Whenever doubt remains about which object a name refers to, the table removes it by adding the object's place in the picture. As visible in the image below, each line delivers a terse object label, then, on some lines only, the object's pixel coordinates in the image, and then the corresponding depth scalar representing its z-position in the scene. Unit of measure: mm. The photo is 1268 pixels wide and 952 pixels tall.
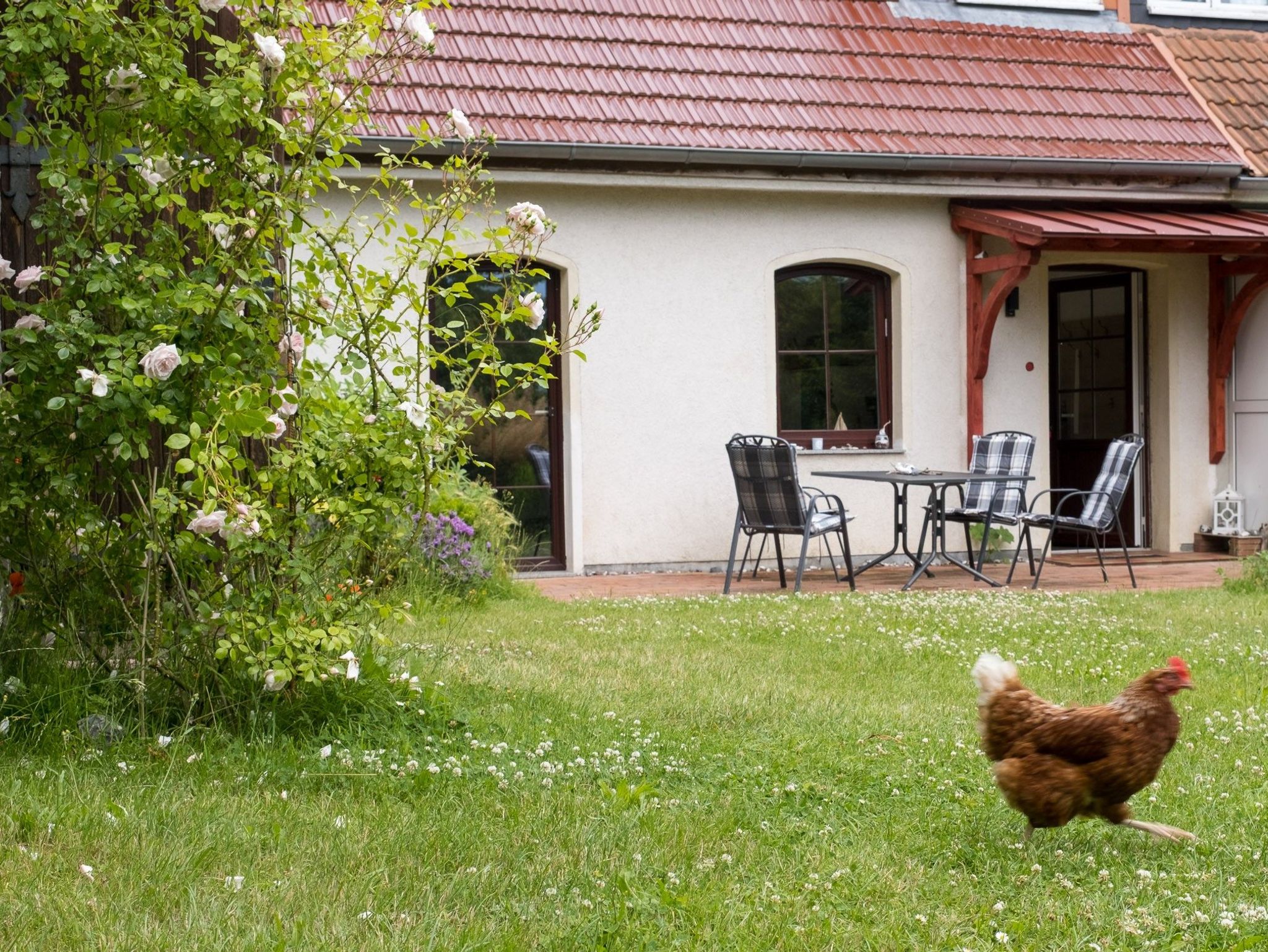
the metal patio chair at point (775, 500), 9273
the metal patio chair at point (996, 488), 10180
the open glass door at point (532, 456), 10703
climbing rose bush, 4117
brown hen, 3469
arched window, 11430
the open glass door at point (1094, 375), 12656
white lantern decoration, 12125
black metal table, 9438
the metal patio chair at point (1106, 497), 9680
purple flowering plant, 8289
